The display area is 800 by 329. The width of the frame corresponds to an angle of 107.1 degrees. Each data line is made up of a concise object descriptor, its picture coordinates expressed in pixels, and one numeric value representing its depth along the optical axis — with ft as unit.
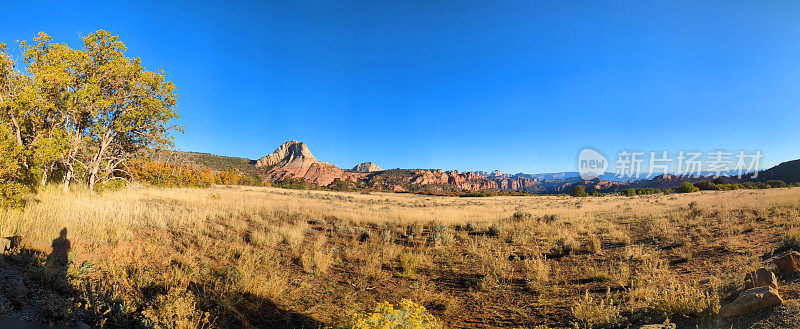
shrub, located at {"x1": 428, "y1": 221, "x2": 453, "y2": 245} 36.67
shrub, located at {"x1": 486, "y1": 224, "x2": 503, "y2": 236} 41.31
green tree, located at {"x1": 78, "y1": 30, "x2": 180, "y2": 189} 39.09
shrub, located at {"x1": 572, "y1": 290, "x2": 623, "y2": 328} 15.03
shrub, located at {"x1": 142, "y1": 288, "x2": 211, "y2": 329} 13.67
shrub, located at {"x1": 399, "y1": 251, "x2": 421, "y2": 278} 25.78
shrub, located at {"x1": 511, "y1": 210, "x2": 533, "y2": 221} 53.67
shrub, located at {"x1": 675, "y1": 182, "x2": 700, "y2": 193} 164.68
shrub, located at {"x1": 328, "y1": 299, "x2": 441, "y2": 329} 10.75
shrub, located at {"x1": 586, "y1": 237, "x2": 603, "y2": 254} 30.46
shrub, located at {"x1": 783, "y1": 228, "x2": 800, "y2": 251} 22.70
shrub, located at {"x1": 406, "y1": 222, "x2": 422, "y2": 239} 41.12
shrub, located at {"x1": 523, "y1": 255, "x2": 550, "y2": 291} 22.72
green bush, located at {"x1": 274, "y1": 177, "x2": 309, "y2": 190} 264.76
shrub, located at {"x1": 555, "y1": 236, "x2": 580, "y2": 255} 31.09
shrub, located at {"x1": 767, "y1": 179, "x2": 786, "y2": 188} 171.64
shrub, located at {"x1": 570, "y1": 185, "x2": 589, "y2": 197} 211.68
